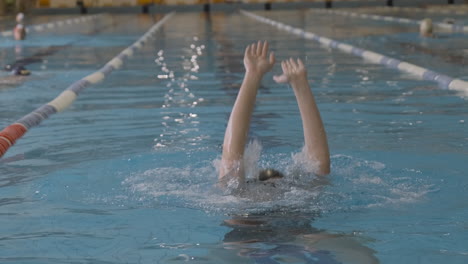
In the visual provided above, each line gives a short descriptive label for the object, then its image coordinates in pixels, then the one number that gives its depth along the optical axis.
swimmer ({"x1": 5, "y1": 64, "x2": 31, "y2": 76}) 7.86
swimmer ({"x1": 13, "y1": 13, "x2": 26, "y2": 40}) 12.71
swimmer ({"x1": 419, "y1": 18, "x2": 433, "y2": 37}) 11.60
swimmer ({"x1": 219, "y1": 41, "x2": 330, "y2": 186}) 3.17
